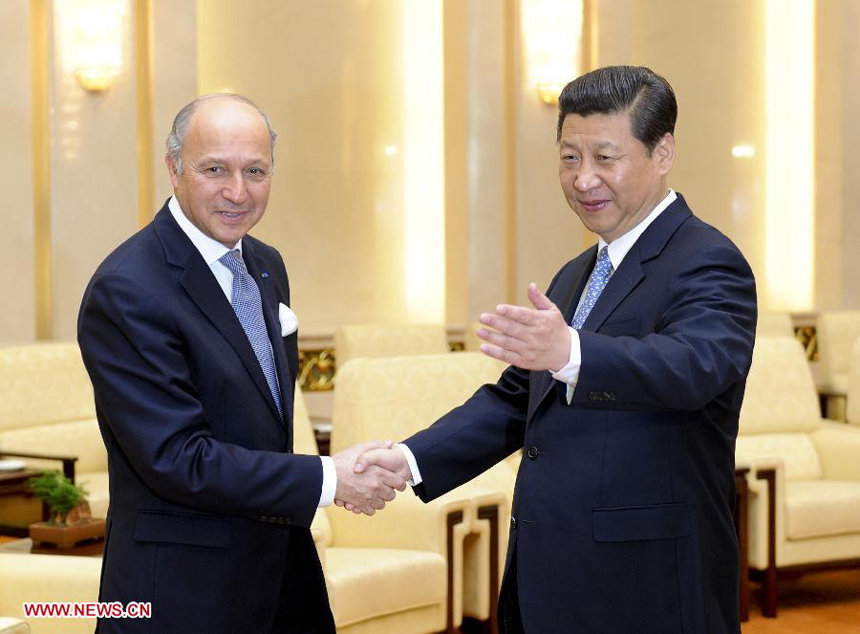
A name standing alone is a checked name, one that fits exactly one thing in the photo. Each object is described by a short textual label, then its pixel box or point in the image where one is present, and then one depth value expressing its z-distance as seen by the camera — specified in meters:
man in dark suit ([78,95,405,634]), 2.17
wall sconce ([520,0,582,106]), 7.71
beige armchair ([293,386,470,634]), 4.05
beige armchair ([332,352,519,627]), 4.54
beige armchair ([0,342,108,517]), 5.55
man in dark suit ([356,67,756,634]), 2.05
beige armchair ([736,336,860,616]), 5.14
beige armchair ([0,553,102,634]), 3.24
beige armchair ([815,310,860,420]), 7.51
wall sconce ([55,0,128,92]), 6.41
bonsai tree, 3.99
